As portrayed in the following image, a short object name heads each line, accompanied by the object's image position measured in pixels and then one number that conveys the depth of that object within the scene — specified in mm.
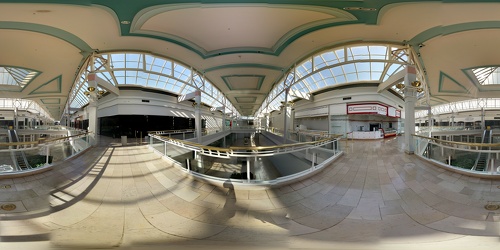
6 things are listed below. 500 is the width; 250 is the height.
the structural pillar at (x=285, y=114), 10456
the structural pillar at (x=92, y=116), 8688
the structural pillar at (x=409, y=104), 6484
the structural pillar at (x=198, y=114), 10320
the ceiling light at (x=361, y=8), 4090
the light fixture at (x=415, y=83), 6113
